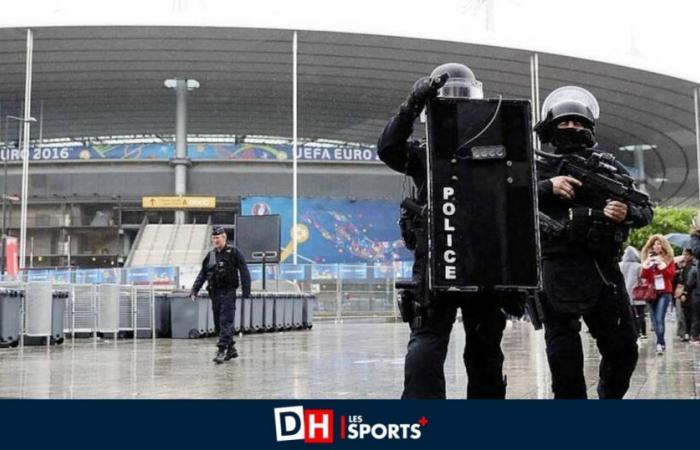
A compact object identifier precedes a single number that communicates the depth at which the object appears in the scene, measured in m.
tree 46.16
